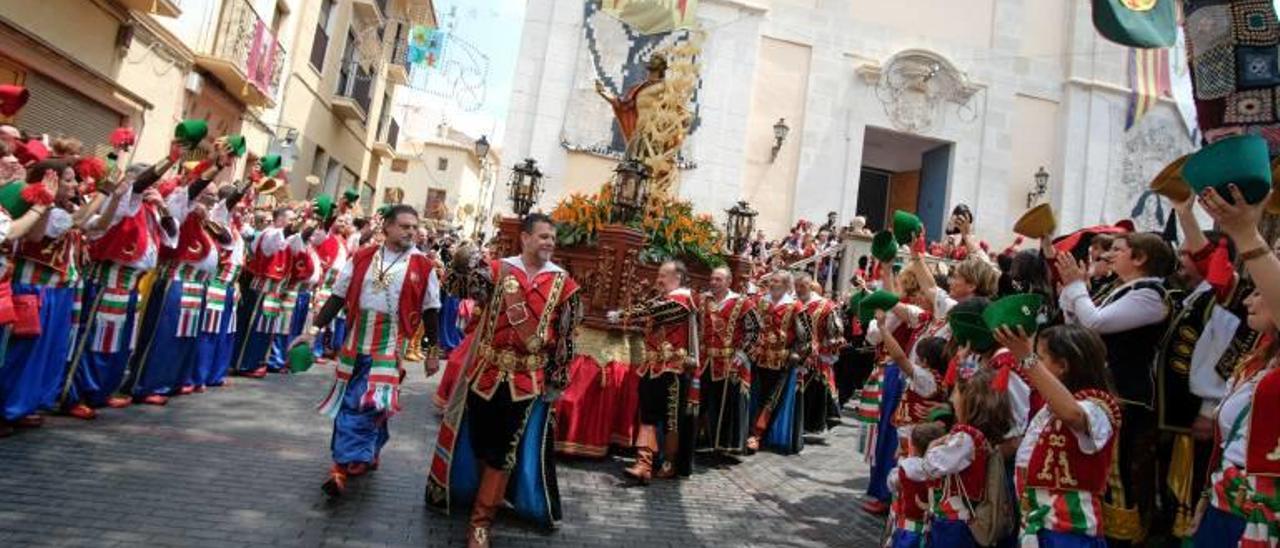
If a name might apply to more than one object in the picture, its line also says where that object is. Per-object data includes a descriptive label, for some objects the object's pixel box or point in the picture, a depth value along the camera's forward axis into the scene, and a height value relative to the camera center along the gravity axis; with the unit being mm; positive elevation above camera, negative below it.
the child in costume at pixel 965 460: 3586 -335
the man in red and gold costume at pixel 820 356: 9578 +157
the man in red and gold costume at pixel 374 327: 5301 -168
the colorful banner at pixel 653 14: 18875 +8141
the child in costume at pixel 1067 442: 2973 -152
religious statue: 9102 +2797
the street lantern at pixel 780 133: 20312 +5999
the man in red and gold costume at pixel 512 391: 4695 -422
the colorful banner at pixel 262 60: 16312 +4899
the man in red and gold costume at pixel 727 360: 7797 -64
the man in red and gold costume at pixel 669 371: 6836 -234
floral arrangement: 7973 +1202
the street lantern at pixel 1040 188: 21516 +5908
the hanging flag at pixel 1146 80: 22359 +9769
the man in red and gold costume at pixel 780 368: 8797 -75
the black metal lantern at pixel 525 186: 10297 +1861
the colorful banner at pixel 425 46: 20341 +7254
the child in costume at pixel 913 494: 3975 -589
